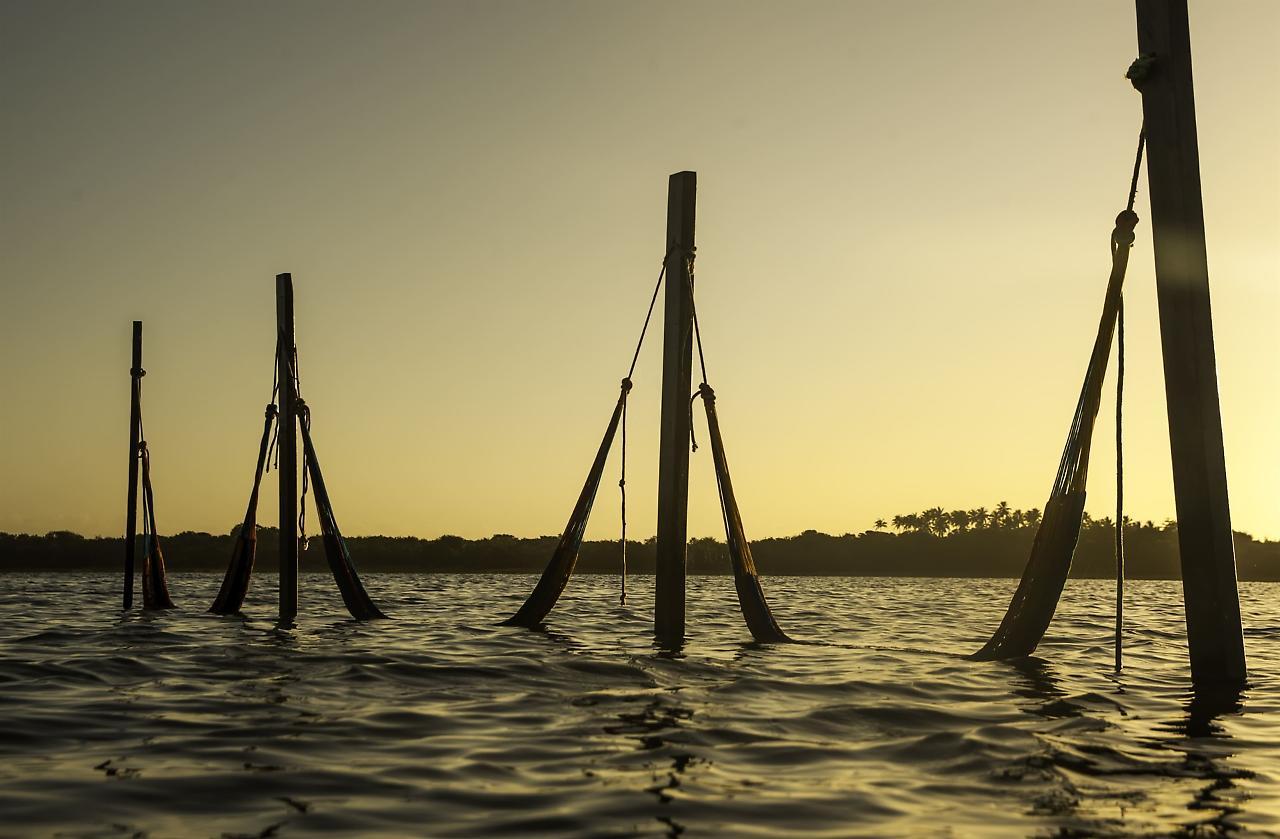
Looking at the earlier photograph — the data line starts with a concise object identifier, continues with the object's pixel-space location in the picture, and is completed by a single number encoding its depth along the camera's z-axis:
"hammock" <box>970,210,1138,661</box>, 11.27
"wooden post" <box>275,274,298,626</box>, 19.27
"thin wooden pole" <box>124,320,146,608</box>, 24.70
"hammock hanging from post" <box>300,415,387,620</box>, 18.97
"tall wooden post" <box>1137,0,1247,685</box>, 10.13
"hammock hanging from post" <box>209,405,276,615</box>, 21.16
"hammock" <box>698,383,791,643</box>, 15.47
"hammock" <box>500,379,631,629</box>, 16.84
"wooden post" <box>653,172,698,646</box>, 15.11
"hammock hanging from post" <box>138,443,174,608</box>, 24.30
